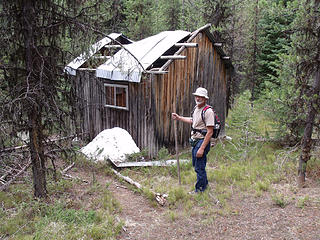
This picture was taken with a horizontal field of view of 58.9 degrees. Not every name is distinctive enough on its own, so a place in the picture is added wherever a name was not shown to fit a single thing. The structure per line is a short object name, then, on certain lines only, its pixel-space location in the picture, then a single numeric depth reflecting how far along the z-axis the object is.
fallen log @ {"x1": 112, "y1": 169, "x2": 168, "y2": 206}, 6.52
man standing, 6.35
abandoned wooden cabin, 10.33
